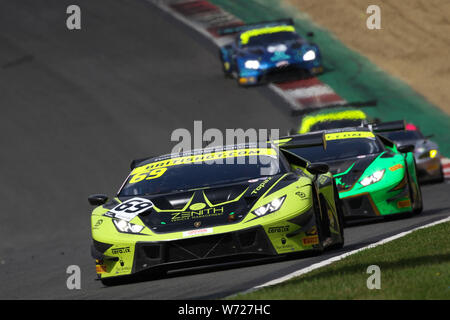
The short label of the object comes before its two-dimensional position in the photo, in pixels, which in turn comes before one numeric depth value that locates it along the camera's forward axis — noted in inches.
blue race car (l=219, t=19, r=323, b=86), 1070.4
